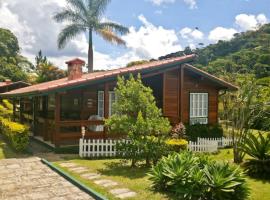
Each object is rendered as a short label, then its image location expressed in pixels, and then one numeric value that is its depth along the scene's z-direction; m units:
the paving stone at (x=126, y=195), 5.15
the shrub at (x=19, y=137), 9.16
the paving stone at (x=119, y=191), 5.38
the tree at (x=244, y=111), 7.73
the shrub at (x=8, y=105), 18.95
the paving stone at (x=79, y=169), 6.93
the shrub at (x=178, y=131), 9.47
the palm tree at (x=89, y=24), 21.59
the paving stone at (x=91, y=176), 6.41
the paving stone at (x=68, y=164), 7.56
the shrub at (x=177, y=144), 8.40
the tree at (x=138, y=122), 7.22
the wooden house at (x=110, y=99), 9.59
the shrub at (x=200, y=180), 4.77
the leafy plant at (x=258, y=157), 6.60
